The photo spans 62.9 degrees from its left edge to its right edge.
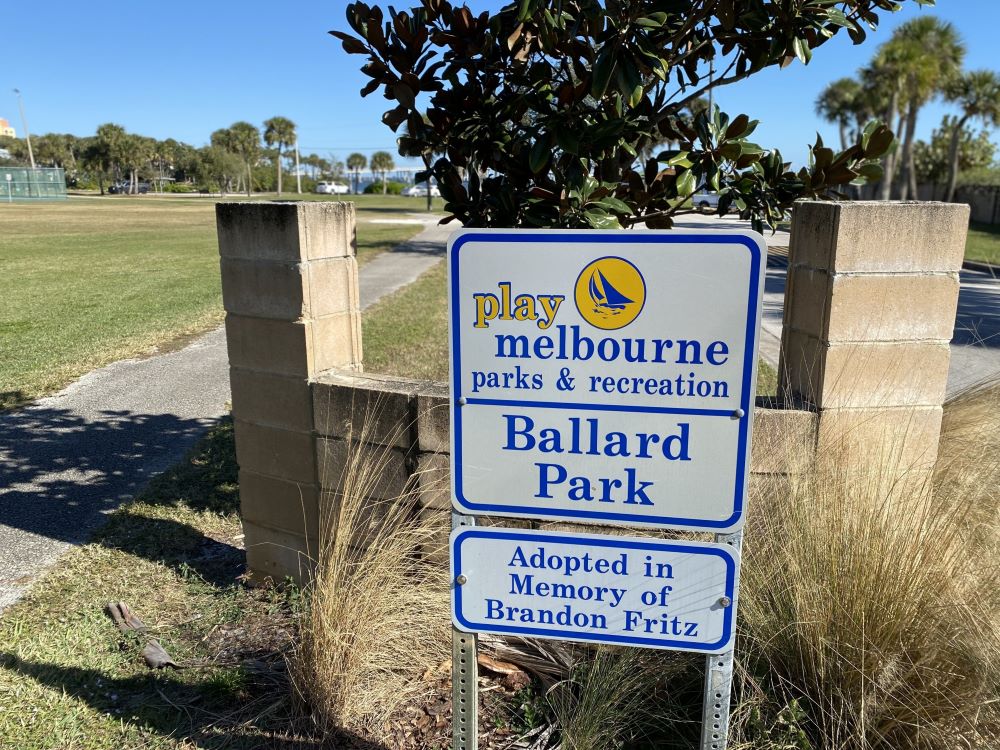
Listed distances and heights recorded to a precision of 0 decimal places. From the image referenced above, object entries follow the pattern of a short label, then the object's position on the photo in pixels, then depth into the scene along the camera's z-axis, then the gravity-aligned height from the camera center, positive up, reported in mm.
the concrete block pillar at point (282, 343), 3627 -733
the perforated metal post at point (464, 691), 2244 -1385
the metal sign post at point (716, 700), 2098 -1304
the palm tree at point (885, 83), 44094 +5343
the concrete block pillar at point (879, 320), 3205 -541
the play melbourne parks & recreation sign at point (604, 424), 1930 -588
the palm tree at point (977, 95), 43312 +4617
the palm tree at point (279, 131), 91750 +5390
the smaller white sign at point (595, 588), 2055 -1023
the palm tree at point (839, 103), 61938 +6114
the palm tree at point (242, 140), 87562 +4158
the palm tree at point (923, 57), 43500 +6562
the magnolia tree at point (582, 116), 2656 +227
